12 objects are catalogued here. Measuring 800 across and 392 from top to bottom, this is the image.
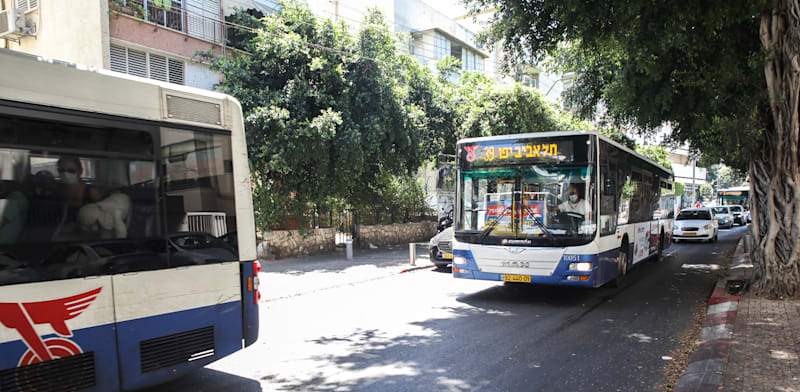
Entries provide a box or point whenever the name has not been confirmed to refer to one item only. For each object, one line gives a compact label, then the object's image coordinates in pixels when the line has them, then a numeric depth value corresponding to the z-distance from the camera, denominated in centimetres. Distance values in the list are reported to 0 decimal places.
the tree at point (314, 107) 1436
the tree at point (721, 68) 845
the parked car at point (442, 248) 1369
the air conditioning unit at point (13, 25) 1593
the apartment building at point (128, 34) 1496
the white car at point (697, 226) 2330
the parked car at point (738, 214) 3978
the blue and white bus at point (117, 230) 356
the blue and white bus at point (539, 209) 854
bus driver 854
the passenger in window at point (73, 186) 382
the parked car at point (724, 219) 3528
